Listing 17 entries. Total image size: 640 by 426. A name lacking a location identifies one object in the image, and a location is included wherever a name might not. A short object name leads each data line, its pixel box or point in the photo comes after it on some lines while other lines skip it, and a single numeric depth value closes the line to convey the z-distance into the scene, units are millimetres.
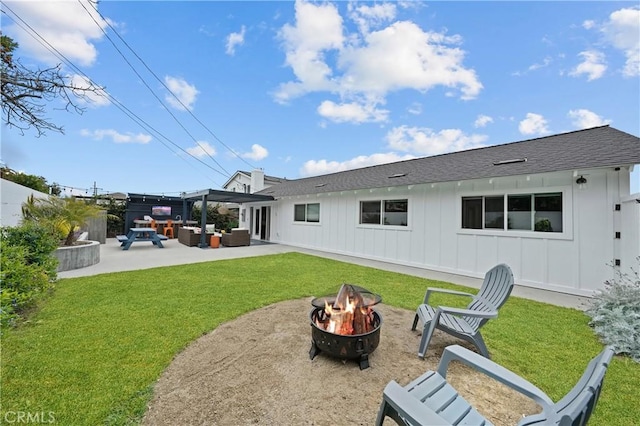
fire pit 2787
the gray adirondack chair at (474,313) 3121
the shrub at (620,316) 3480
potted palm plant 7395
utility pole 19478
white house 5777
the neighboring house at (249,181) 24469
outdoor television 18344
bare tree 4312
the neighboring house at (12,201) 6766
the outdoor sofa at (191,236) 13656
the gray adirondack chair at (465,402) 1231
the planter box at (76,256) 7262
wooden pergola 12867
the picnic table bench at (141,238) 11679
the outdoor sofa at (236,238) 13648
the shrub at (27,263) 3453
